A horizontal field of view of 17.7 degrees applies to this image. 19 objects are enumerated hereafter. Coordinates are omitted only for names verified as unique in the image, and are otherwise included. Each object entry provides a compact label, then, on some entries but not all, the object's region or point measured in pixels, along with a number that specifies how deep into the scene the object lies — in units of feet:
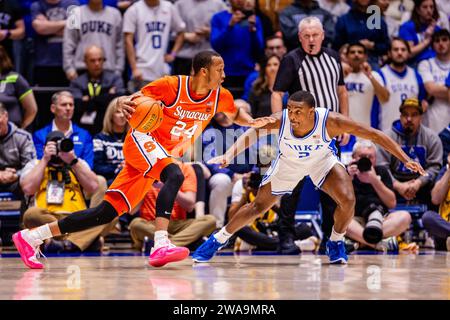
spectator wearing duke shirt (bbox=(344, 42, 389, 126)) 57.38
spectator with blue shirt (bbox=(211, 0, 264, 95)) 59.41
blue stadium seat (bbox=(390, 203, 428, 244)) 52.61
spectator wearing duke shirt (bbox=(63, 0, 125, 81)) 59.04
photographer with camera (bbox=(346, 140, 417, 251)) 49.23
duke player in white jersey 37.55
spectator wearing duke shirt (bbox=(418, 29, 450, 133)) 59.46
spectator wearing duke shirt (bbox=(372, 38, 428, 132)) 58.49
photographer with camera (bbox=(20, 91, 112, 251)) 47.66
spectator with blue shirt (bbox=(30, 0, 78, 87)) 60.11
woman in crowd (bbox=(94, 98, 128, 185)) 52.06
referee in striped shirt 45.83
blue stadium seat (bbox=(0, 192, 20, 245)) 50.34
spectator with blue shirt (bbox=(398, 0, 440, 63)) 62.61
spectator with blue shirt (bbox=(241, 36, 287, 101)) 58.35
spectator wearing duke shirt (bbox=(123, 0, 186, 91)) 59.69
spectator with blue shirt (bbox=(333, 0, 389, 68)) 60.43
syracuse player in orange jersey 35.10
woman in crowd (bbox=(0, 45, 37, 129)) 54.79
